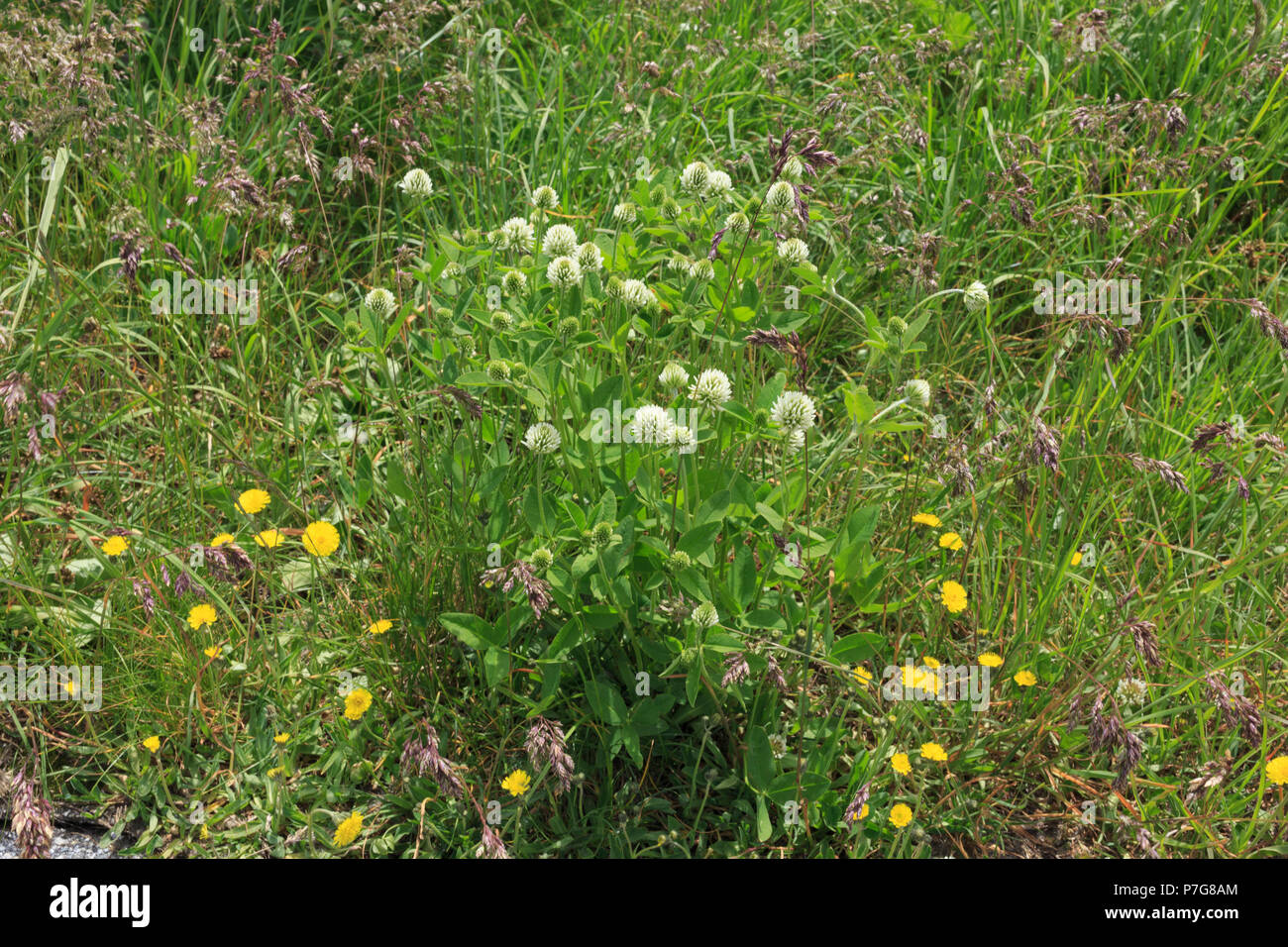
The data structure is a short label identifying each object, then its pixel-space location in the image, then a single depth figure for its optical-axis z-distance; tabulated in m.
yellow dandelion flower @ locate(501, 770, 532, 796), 2.15
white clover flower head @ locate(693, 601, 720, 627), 1.98
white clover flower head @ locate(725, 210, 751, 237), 2.25
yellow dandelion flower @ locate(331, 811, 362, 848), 2.16
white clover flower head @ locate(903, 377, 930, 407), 2.21
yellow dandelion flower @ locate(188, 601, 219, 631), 2.41
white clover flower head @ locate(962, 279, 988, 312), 2.45
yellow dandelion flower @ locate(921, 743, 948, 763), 2.21
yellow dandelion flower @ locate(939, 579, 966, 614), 2.42
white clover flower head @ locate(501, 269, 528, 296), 2.31
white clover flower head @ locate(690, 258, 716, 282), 2.36
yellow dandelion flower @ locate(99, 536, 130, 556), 2.50
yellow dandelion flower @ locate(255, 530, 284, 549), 2.46
